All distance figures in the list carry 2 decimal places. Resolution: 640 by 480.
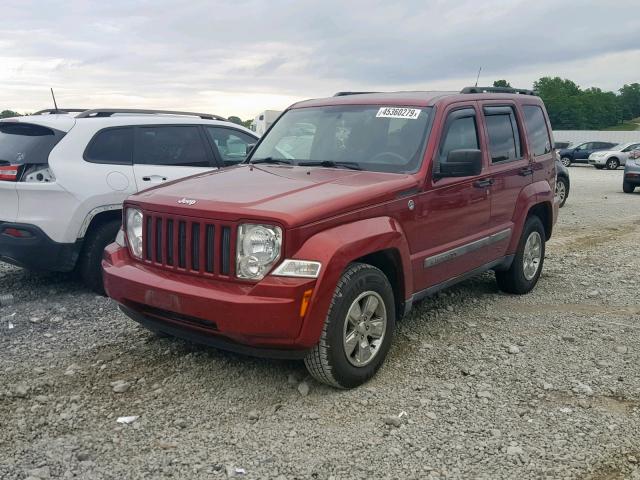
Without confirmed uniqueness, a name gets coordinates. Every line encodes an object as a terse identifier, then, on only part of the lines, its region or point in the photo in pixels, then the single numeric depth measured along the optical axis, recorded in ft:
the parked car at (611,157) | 105.70
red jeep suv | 11.69
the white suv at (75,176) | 18.07
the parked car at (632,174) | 54.60
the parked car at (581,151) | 117.39
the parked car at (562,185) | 42.81
